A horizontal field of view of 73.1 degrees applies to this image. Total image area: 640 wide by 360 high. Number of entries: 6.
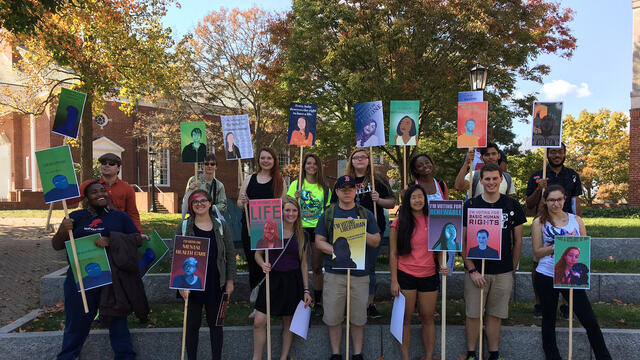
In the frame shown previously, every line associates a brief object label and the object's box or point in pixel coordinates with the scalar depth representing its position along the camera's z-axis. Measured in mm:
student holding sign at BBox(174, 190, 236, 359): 4410
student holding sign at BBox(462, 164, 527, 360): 4426
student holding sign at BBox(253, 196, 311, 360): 4566
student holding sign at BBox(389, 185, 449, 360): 4438
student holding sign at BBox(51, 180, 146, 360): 4289
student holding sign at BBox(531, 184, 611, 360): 4324
